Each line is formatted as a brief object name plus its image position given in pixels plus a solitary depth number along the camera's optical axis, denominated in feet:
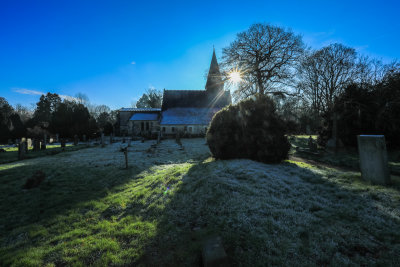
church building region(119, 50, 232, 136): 104.59
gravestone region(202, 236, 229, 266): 7.58
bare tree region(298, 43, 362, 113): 57.67
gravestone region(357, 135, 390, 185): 17.16
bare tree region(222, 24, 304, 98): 56.85
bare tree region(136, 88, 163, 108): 195.52
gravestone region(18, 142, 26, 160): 41.68
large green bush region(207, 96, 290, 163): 25.44
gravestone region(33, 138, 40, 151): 55.87
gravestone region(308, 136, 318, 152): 42.45
